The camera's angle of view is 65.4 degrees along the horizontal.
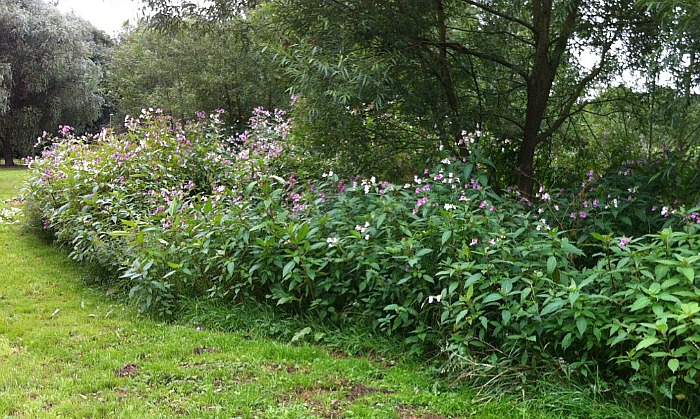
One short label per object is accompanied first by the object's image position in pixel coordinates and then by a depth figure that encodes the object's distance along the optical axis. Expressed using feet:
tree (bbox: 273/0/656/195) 13.44
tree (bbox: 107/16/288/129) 36.94
